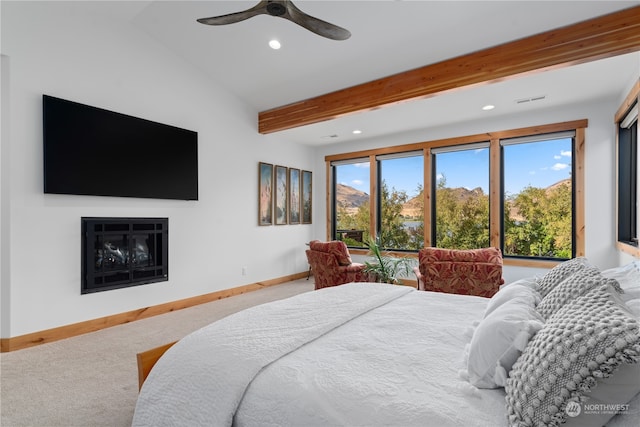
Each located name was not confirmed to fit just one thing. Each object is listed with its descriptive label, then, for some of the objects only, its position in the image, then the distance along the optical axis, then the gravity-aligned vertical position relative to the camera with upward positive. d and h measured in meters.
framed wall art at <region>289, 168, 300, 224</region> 6.34 +0.34
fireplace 3.54 -0.43
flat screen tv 3.29 +0.67
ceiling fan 2.23 +1.37
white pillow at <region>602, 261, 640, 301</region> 1.48 -0.36
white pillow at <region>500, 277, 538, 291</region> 1.77 -0.39
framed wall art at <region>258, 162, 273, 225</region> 5.66 +0.35
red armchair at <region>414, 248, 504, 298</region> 3.30 -0.58
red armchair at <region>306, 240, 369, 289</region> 4.22 -0.67
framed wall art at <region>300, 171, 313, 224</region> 6.71 +0.38
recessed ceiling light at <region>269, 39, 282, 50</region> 3.83 +1.95
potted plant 4.40 -0.75
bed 0.95 -0.56
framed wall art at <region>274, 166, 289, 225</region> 6.01 +0.32
